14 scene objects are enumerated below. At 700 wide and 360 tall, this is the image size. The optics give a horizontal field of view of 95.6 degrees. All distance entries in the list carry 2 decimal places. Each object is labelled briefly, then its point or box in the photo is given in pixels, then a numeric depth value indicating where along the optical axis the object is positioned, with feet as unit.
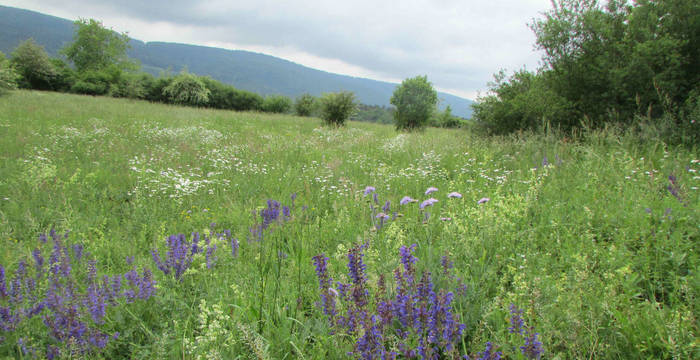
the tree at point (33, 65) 99.50
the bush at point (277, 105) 127.54
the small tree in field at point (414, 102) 78.43
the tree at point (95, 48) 167.12
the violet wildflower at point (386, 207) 10.73
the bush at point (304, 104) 102.12
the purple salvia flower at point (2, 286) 6.00
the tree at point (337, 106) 64.34
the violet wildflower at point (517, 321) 4.32
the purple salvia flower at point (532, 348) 3.74
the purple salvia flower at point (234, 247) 8.93
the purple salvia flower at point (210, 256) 7.85
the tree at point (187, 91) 87.17
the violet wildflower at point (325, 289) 5.03
